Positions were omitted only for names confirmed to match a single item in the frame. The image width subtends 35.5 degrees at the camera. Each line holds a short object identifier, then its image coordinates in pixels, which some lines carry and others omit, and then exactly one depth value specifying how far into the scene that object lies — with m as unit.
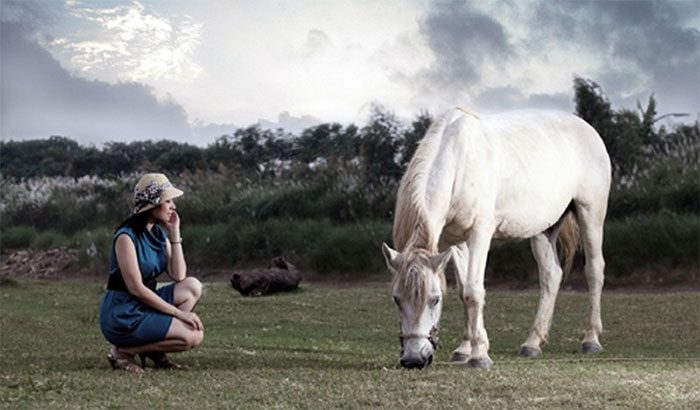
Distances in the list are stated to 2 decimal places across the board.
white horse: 5.86
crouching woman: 5.88
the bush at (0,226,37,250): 20.05
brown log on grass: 12.39
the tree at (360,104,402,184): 18.48
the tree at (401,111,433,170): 19.03
